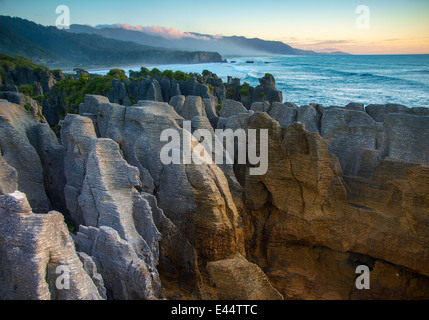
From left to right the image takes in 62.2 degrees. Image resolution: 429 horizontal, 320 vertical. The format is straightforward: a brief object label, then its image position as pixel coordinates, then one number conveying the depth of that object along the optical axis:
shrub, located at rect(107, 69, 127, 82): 44.59
